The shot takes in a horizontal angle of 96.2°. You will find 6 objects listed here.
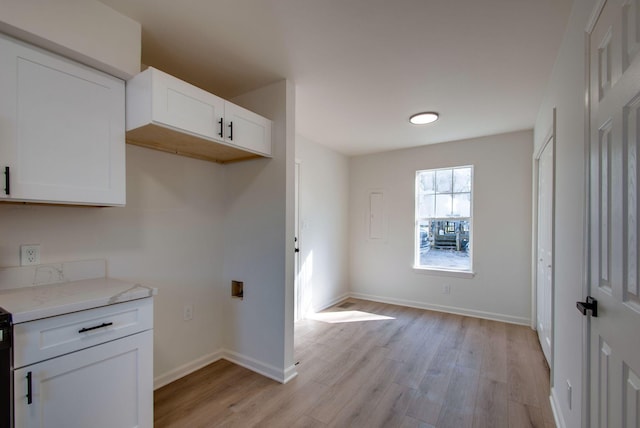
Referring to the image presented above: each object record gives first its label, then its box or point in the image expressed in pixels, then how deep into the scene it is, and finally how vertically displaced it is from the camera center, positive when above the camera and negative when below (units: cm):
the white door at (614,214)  88 +0
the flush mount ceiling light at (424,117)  310 +106
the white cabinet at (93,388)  119 -83
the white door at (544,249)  260 -36
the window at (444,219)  418 -9
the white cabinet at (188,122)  166 +60
